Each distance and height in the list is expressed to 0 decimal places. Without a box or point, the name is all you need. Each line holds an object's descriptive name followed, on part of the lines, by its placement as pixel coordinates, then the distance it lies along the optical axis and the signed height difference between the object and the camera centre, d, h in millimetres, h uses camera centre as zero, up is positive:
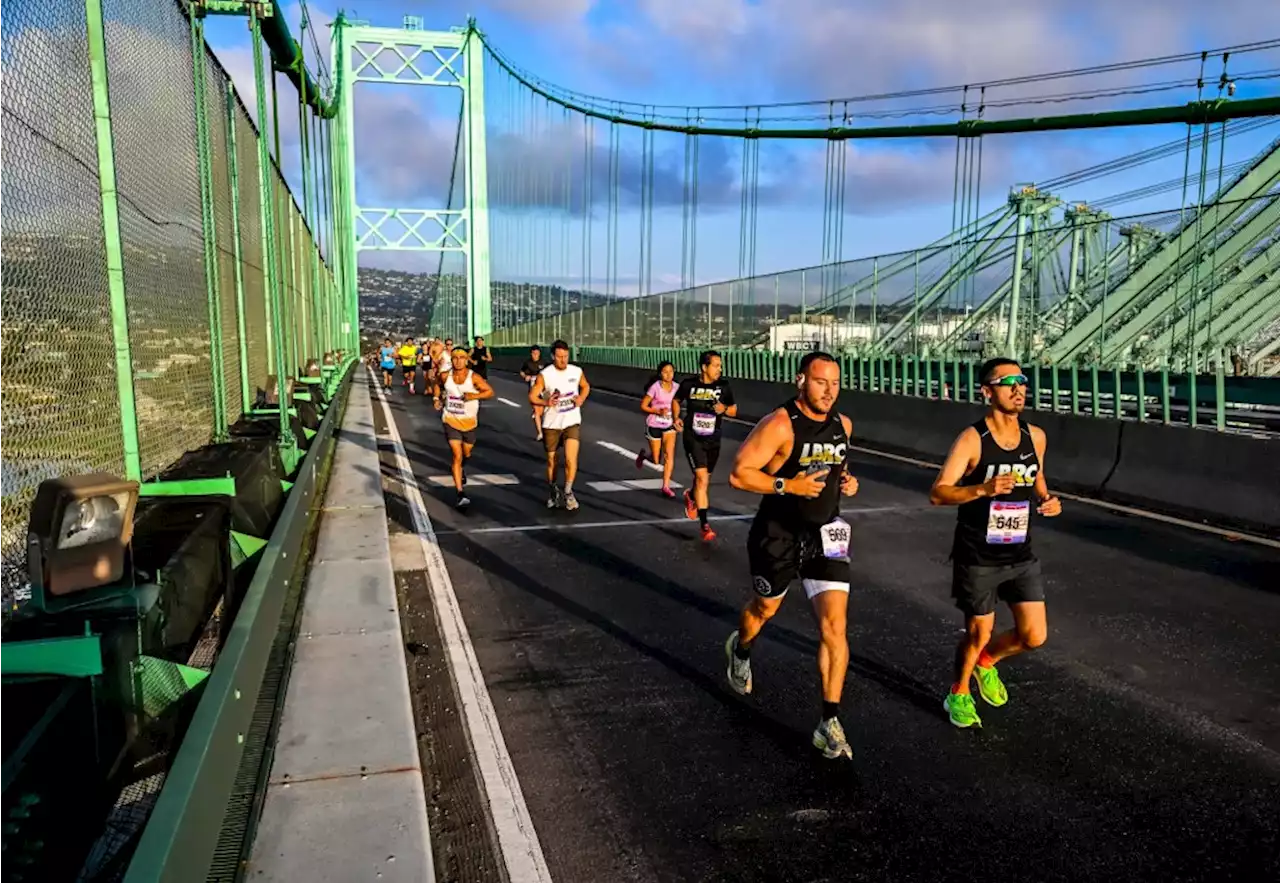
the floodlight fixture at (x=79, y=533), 2727 -612
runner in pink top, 10484 -897
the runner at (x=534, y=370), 15166 -699
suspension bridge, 2977 -1604
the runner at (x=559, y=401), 10109 -766
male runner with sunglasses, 4297 -891
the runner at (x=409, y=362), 34388 -1297
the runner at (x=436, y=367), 22297 -989
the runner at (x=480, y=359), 21938 -739
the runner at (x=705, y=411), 8859 -773
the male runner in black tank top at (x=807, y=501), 4059 -764
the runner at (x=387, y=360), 34891 -1286
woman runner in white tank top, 10312 -860
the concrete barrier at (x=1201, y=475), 8609 -1387
